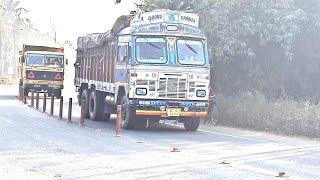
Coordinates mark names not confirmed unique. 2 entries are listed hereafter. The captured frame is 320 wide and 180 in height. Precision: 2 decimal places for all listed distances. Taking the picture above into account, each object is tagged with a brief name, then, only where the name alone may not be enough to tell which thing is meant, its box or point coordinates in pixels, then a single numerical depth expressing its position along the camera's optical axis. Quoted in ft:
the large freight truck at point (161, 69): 55.72
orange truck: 114.73
